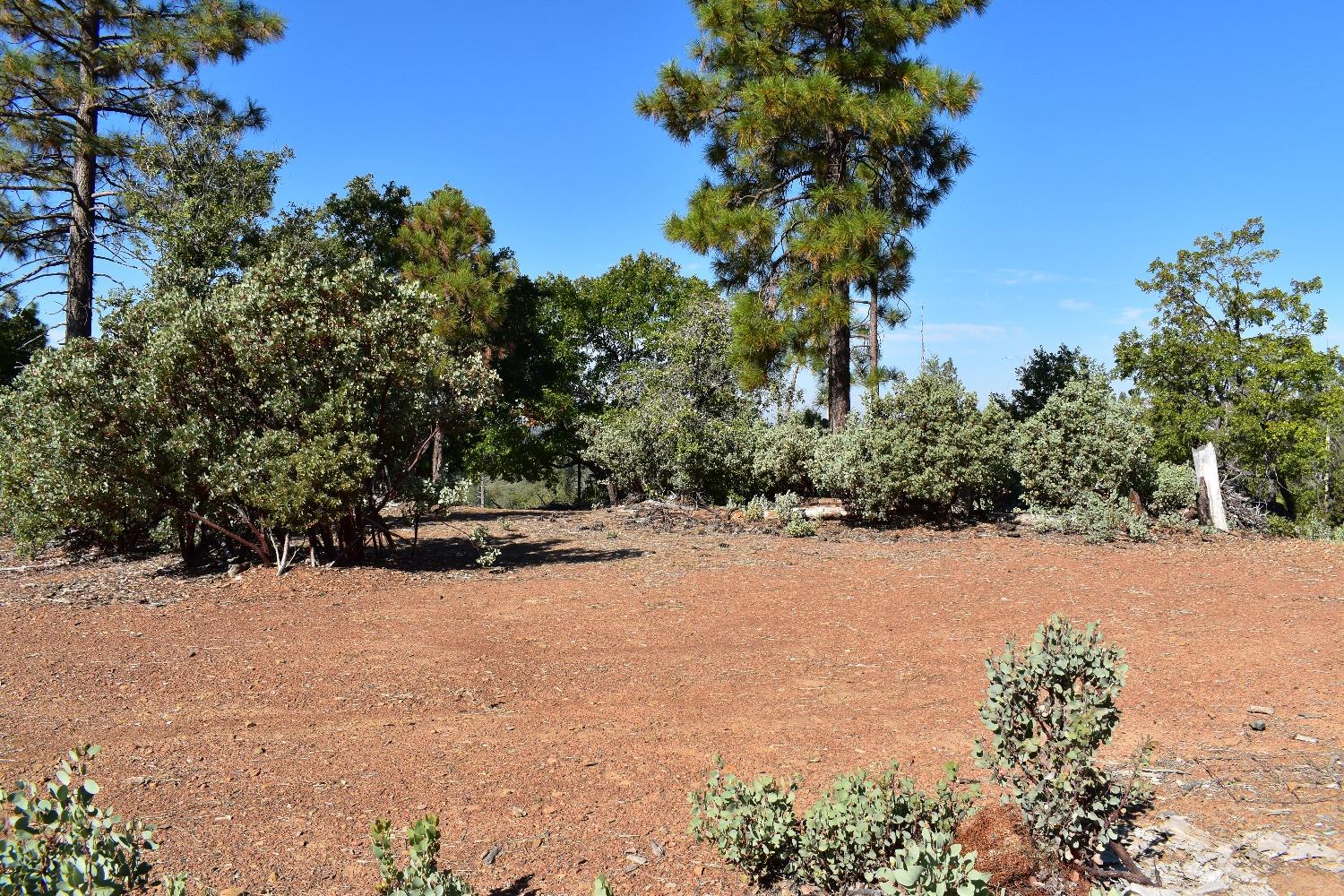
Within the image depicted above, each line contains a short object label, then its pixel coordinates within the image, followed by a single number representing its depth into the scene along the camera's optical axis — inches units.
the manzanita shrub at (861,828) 102.2
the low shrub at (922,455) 425.4
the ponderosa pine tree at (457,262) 715.4
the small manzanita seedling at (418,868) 86.5
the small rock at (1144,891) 105.2
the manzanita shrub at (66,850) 80.2
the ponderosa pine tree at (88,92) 532.1
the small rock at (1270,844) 113.7
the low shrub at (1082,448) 414.6
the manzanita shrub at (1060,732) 104.6
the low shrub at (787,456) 523.9
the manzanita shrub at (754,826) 106.3
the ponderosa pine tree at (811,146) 515.8
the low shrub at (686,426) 553.9
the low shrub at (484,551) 330.6
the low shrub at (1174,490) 480.4
